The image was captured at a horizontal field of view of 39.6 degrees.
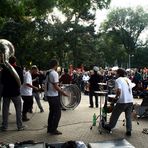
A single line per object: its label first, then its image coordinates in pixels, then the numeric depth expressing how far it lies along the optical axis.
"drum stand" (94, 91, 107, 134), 5.31
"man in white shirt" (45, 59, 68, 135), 4.93
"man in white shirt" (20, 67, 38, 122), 6.16
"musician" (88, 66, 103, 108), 8.44
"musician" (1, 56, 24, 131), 5.10
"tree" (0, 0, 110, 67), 8.93
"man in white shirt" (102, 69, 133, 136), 5.07
